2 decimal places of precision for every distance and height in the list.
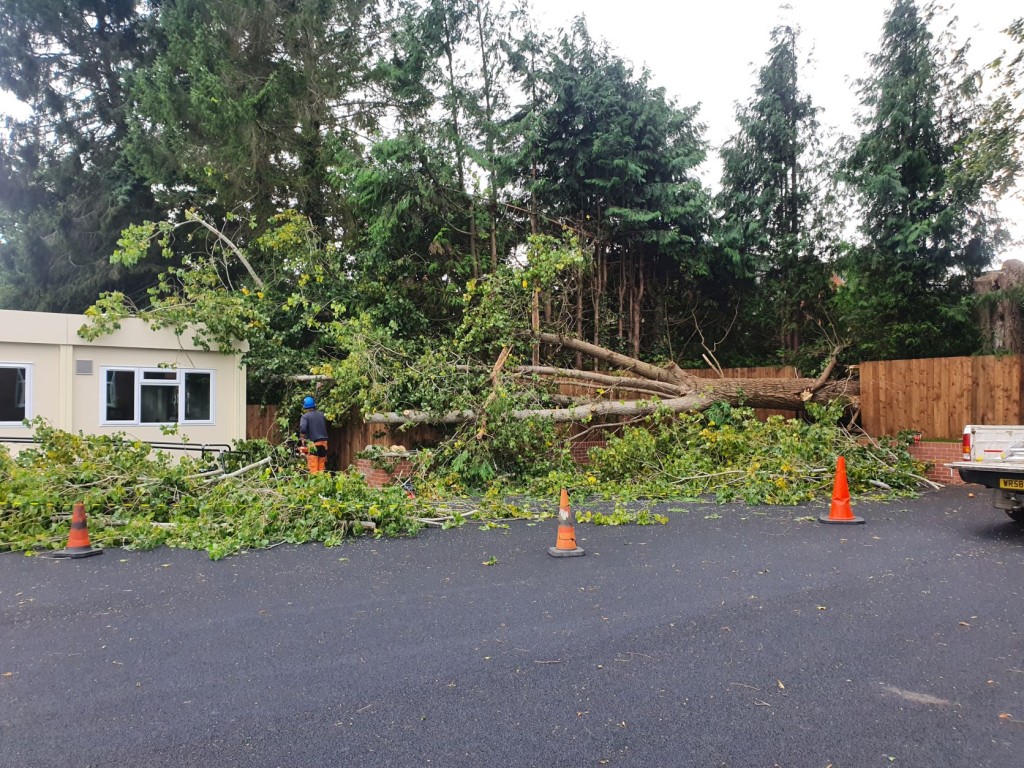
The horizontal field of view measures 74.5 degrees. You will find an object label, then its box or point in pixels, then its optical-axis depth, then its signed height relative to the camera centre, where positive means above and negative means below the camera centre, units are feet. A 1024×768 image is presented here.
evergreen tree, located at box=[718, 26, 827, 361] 56.34 +16.30
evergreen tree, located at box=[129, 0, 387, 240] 53.98 +24.26
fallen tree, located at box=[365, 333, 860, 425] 41.81 +0.21
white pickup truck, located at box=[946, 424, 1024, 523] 23.93 -2.63
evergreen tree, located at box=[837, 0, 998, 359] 45.16 +12.09
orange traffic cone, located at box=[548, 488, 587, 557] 20.69 -4.56
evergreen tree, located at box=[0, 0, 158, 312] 71.46 +27.17
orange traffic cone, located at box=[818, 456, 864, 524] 25.49 -4.39
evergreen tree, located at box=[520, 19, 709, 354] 51.60 +17.88
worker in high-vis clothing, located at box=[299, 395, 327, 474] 35.86 -2.45
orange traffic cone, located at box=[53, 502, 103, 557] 21.45 -4.85
